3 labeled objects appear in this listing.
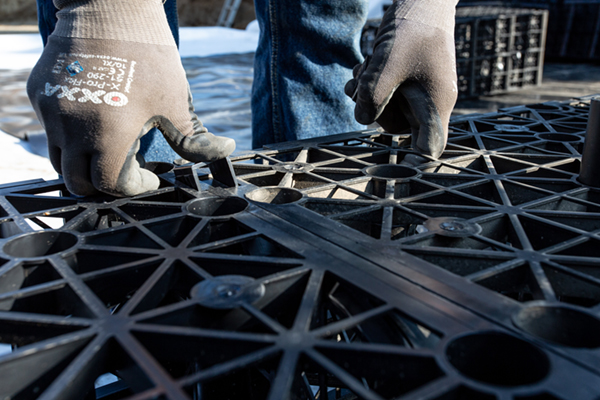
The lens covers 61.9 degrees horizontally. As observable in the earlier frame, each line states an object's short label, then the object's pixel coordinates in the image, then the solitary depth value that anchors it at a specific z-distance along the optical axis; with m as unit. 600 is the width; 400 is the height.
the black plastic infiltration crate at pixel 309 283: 0.56
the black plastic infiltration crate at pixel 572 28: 7.27
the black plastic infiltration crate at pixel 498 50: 4.94
